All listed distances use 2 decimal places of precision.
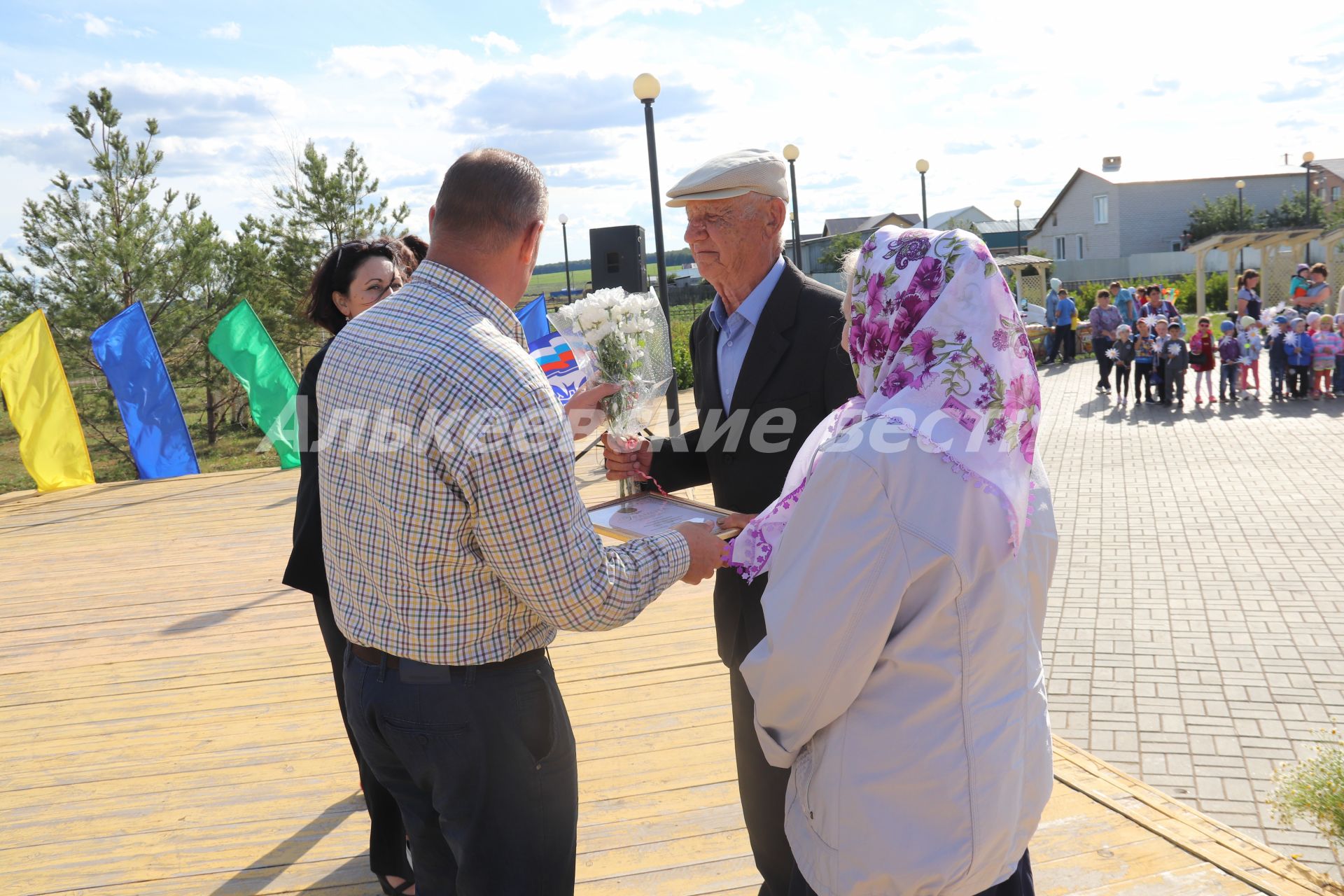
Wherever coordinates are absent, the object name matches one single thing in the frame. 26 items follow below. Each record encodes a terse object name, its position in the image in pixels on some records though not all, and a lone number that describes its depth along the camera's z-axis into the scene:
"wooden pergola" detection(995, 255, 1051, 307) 25.91
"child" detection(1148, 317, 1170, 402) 14.27
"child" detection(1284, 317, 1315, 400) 14.09
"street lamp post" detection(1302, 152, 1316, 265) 28.53
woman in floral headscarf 1.49
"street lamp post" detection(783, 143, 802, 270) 15.77
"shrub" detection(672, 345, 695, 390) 18.84
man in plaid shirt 1.72
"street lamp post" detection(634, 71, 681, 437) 8.62
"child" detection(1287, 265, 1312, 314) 15.55
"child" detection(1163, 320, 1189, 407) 14.16
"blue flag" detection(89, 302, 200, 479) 10.55
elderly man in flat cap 2.46
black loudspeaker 8.57
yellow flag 10.38
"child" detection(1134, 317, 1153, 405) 14.52
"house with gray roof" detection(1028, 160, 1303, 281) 52.75
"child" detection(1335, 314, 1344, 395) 14.28
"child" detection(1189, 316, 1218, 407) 14.15
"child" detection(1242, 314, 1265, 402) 14.88
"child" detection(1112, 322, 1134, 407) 15.17
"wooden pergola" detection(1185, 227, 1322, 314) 23.86
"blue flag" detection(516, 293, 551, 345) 10.98
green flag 10.62
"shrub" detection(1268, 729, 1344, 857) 2.86
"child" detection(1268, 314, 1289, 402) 14.09
